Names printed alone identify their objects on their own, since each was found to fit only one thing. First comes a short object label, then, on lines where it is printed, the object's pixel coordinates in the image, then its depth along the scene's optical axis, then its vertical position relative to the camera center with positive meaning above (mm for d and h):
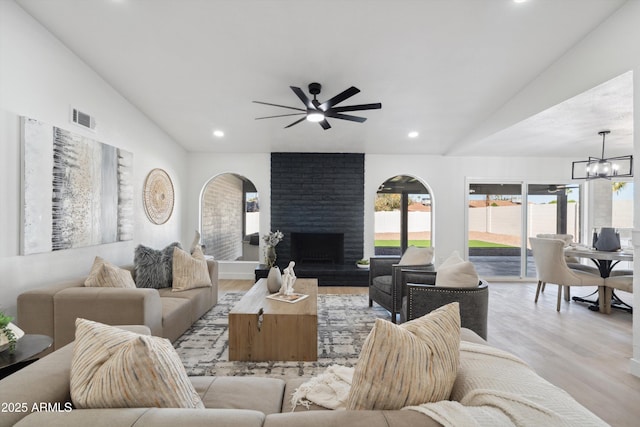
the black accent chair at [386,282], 3279 -836
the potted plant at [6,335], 1475 -630
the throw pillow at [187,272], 3367 -700
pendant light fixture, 3865 +646
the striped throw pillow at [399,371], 883 -486
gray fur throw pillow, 3268 -631
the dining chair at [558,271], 3855 -755
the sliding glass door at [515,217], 5750 -22
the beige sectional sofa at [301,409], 742 -542
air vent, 2907 +956
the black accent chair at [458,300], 2459 -739
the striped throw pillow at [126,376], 835 -489
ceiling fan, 2850 +1123
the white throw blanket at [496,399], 767 -539
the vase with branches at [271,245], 5285 -578
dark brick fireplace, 5781 +234
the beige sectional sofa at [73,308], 2240 -749
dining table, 3532 -499
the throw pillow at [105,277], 2516 -572
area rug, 2334 -1250
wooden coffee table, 2461 -1036
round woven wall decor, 4289 +254
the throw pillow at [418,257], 3501 -508
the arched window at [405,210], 6234 +102
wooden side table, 1441 -743
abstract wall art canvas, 2455 +212
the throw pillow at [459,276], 2521 -540
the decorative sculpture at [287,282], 3040 -726
